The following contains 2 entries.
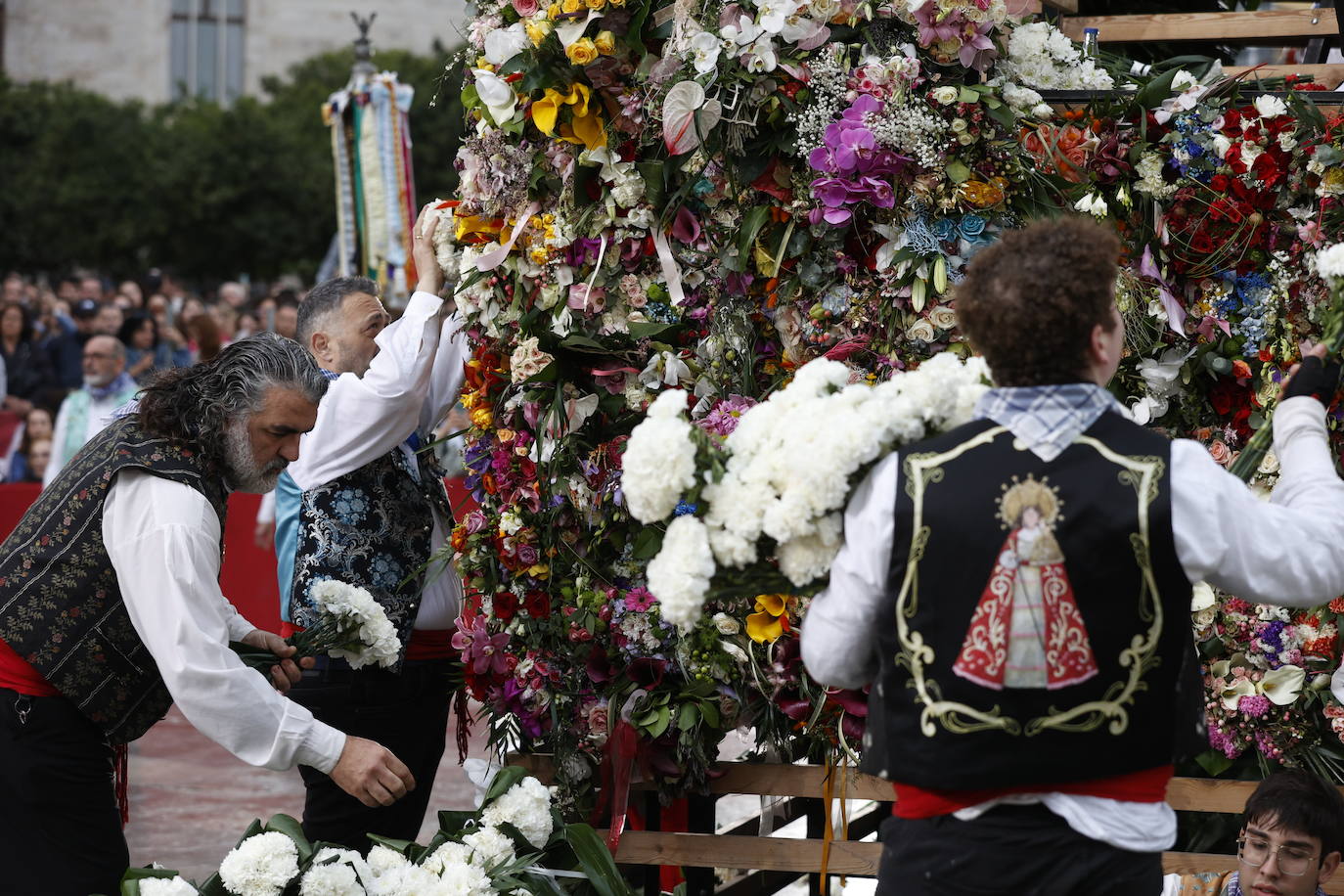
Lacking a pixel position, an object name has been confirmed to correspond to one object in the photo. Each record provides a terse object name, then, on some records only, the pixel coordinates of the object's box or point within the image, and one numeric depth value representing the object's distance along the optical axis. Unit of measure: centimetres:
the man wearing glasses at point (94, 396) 898
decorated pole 1073
